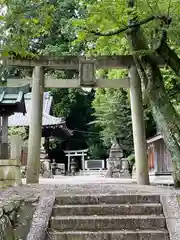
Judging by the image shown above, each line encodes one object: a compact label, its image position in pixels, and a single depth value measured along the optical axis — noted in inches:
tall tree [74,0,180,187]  266.4
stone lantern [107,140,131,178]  661.9
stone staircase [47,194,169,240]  172.4
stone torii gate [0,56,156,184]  329.4
